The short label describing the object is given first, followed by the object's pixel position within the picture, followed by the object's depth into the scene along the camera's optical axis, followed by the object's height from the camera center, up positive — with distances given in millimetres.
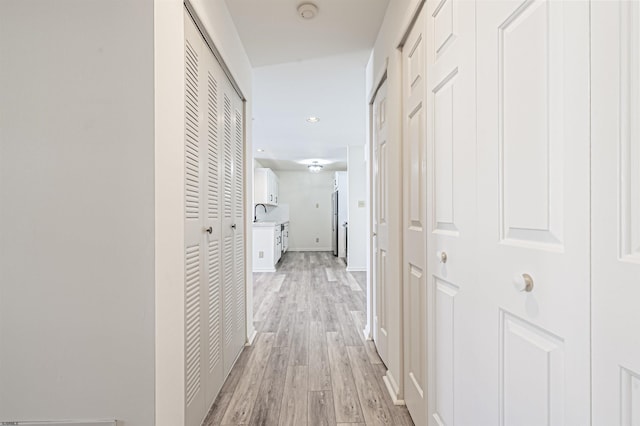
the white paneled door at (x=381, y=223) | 2221 -72
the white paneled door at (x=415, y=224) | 1483 -53
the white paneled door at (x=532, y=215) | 629 -3
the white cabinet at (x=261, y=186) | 7445 +606
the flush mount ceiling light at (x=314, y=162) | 7921 +1263
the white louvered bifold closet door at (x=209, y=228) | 1490 -83
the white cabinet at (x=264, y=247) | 6348 -656
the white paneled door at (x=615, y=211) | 519 +4
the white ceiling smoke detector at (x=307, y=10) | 2048 +1280
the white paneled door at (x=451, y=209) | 1042 +15
